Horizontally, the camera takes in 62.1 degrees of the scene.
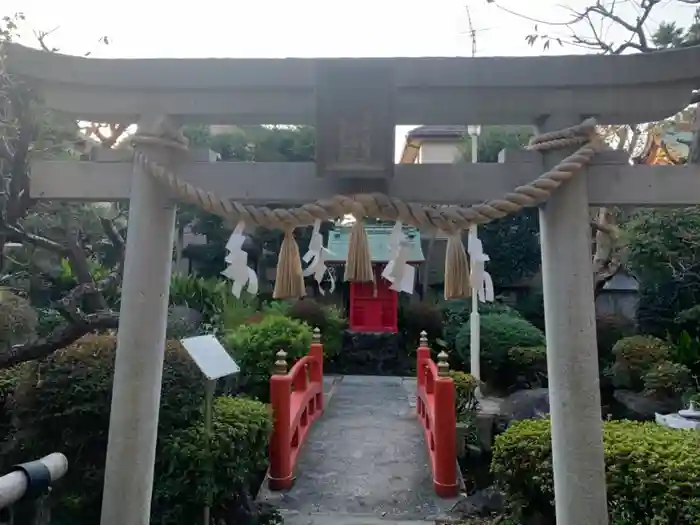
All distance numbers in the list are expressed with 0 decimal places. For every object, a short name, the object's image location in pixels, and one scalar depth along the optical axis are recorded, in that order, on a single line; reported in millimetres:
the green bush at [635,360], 10052
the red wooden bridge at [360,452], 6031
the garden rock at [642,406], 8836
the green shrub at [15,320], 5875
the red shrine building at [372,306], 15391
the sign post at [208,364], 4180
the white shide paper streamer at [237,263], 2518
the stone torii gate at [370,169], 2496
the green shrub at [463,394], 8375
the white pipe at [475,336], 10373
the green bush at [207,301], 9680
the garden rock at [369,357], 15094
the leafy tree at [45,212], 4039
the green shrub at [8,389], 4777
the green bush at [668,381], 8992
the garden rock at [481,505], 5453
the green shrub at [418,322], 15438
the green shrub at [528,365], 11125
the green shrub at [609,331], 12445
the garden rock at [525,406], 8359
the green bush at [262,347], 8690
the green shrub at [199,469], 4133
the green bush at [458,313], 13867
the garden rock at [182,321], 6730
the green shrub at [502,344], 11656
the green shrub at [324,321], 14227
